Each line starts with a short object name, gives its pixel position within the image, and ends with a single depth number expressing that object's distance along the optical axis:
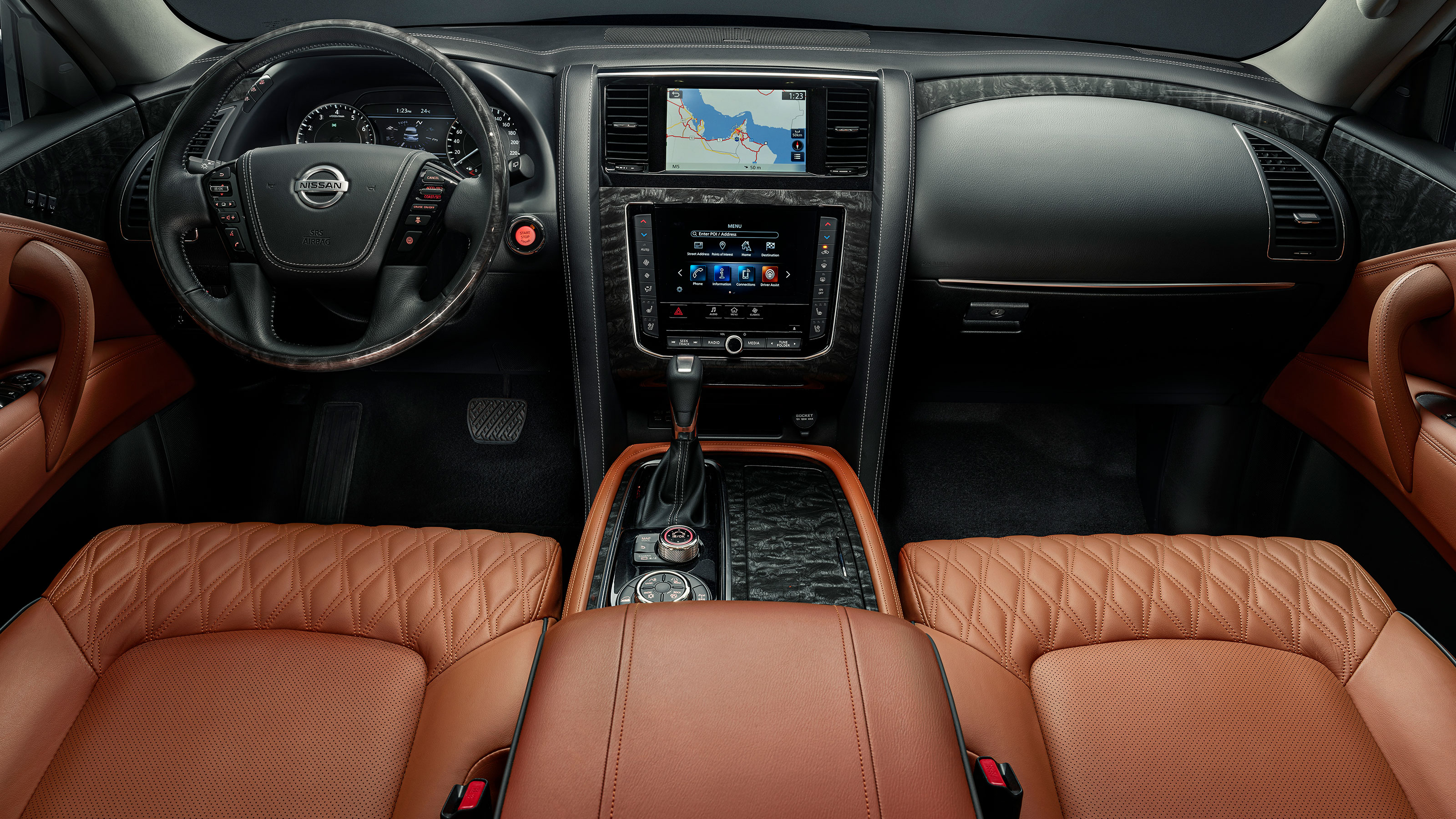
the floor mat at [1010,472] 2.27
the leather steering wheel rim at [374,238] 1.20
